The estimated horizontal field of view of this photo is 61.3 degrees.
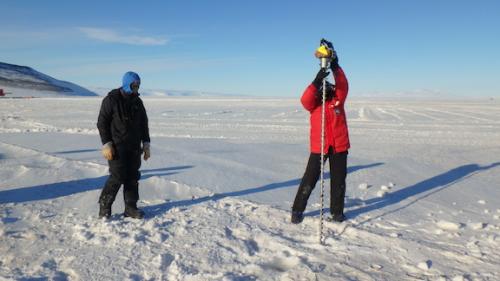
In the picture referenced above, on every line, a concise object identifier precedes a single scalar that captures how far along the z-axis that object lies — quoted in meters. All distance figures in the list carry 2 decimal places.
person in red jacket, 4.12
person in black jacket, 4.27
